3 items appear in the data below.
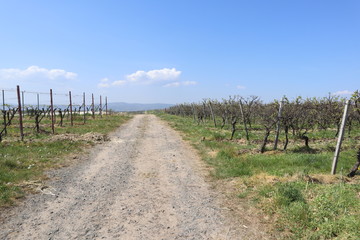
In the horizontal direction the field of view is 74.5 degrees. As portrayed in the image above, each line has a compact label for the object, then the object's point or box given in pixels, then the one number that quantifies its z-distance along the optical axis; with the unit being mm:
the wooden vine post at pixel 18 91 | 12045
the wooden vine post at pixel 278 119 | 10426
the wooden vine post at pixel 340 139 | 6454
